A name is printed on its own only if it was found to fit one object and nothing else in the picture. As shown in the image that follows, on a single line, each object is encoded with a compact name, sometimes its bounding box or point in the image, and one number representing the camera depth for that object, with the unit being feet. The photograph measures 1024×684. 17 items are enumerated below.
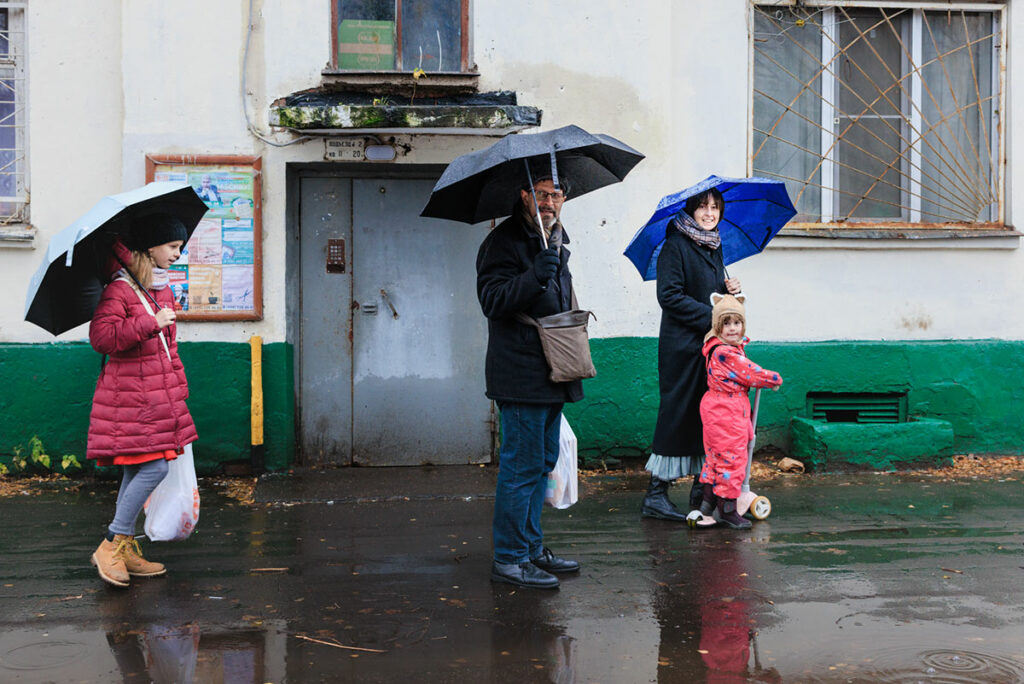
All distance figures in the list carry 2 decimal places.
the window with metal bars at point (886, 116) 26.05
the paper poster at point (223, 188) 23.70
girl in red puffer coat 15.66
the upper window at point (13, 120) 24.29
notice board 23.68
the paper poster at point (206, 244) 23.66
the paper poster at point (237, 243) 23.76
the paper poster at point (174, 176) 23.59
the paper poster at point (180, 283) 23.68
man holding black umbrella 15.42
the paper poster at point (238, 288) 23.81
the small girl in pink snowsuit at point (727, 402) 18.76
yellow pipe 23.67
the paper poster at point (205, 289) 23.76
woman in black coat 19.43
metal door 24.91
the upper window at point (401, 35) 24.18
